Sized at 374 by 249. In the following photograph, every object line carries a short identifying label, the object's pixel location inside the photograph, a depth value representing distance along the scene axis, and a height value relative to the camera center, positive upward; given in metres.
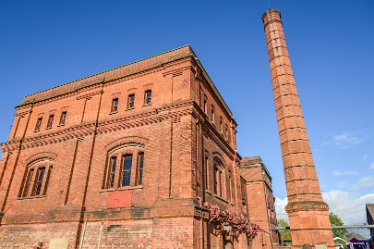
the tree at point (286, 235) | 54.19 +1.30
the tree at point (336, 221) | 60.38 +4.62
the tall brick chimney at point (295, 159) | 14.84 +5.08
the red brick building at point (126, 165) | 9.82 +3.35
